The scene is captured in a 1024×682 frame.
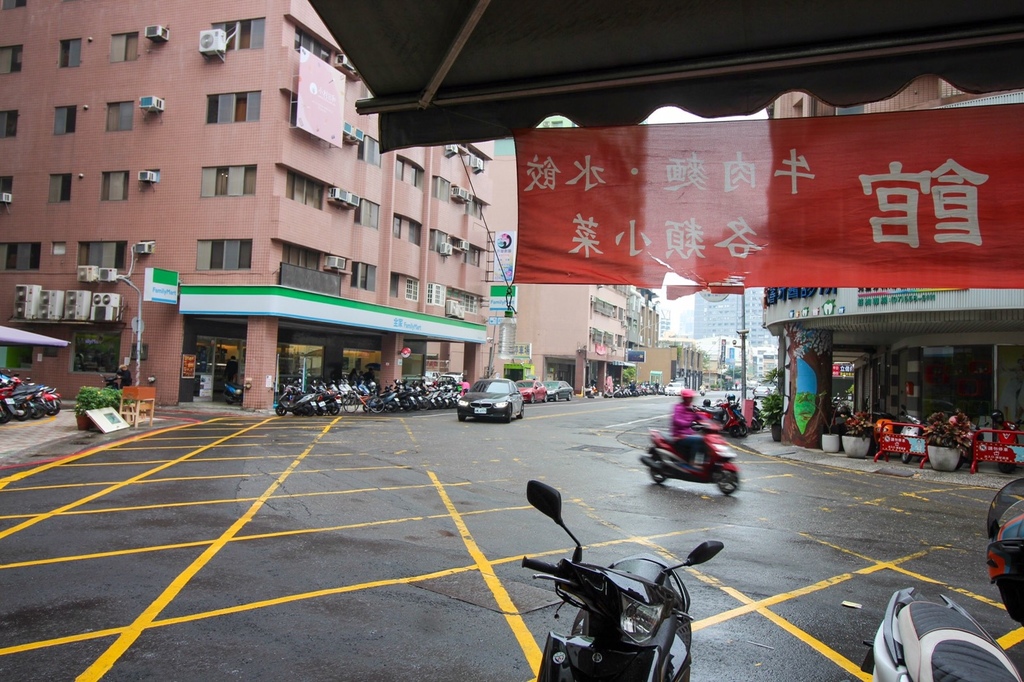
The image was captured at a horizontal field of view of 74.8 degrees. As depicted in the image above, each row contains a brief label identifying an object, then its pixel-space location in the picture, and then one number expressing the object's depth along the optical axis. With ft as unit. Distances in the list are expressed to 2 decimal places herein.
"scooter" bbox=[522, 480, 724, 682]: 7.54
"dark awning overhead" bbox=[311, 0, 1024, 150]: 7.66
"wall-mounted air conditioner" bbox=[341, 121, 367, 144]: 92.12
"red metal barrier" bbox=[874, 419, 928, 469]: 49.75
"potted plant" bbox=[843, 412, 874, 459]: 53.98
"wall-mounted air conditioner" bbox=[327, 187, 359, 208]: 90.07
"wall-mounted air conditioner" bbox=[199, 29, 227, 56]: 82.69
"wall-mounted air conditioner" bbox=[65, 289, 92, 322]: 82.79
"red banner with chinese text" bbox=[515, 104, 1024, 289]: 8.73
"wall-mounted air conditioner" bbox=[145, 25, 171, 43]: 85.25
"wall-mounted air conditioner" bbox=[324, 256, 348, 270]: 90.07
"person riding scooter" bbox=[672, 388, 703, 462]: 35.22
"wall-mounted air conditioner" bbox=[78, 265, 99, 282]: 83.56
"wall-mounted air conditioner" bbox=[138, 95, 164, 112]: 84.12
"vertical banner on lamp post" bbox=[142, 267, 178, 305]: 76.54
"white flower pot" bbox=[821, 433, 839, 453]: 57.72
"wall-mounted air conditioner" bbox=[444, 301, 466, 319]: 121.29
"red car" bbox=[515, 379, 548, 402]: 134.82
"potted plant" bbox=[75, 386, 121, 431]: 50.52
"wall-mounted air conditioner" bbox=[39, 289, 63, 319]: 83.87
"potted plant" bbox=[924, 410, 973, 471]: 46.78
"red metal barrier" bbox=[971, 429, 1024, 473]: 45.47
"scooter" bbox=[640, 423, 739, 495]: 34.12
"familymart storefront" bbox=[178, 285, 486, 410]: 79.56
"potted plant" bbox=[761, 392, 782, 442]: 72.08
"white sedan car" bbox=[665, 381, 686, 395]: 239.30
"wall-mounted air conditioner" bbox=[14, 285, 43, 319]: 84.23
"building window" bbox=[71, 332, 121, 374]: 85.87
